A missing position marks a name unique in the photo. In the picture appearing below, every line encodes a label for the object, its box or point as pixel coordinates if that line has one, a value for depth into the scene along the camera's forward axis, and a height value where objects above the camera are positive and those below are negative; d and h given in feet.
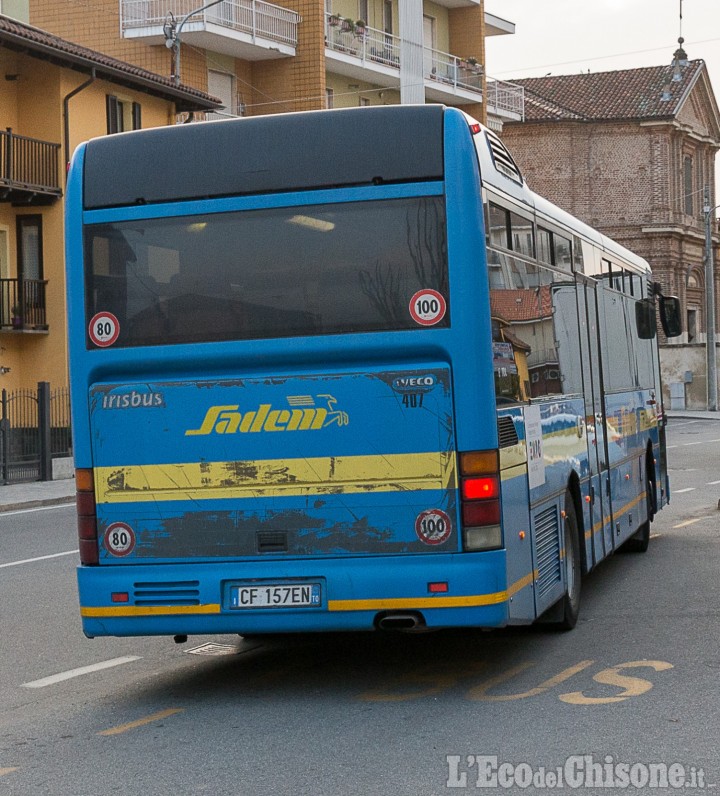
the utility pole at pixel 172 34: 113.57 +33.37
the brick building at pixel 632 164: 228.63 +39.62
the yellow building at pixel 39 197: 112.37 +18.86
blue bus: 24.58 +0.83
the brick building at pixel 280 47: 138.62 +38.17
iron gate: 89.97 +0.45
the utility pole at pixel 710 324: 188.14 +10.80
